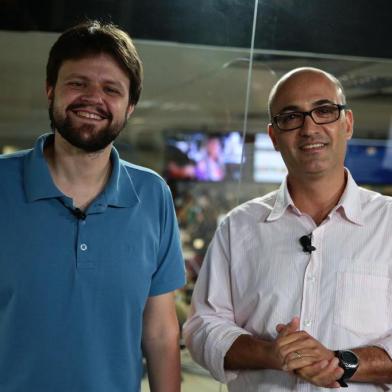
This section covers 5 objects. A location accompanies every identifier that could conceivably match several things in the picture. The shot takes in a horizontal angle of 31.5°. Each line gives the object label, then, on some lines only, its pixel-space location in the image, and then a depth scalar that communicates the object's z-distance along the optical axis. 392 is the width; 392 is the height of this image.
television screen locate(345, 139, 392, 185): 4.35
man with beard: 1.77
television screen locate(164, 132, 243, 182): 10.08
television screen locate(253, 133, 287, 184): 3.43
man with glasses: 1.91
